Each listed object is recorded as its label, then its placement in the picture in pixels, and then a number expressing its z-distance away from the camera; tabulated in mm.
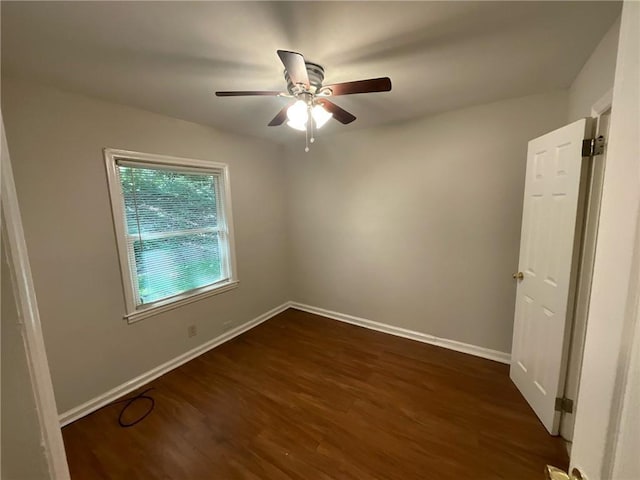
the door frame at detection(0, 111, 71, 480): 427
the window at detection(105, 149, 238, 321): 2182
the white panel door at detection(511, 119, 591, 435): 1532
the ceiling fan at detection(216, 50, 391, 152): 1330
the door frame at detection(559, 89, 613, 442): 1411
